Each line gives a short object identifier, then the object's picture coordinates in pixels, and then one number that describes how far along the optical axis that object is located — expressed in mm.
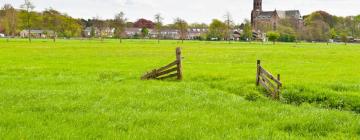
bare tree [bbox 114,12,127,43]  140625
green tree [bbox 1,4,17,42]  122812
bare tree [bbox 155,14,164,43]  159788
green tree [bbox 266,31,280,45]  147062
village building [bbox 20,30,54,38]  165912
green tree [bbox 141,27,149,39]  195375
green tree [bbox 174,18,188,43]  155375
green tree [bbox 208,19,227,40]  160125
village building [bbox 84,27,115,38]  172625
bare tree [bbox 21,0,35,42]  116312
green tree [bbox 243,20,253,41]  166188
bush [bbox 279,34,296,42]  169250
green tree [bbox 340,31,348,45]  176950
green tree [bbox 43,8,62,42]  137875
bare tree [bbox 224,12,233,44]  159312
